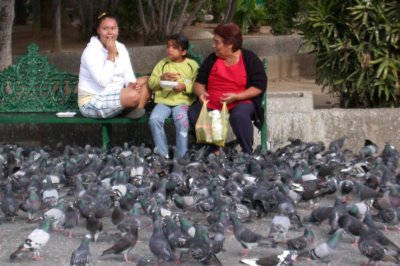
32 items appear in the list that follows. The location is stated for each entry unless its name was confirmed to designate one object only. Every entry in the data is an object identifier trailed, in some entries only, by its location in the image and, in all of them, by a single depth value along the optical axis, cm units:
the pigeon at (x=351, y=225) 789
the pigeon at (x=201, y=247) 731
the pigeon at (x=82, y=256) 719
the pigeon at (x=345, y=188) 944
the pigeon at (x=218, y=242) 739
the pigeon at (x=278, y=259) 716
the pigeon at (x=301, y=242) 758
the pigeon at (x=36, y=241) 761
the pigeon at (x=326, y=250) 738
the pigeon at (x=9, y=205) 881
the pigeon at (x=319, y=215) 849
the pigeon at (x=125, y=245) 761
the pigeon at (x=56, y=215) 832
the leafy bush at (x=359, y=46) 1194
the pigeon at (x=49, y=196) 888
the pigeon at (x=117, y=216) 836
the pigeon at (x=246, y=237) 770
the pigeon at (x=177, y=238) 748
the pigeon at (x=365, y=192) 904
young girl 1090
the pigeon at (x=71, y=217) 842
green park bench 1184
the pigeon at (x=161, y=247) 734
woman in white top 1098
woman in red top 1080
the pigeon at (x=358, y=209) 843
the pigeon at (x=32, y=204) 875
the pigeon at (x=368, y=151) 1094
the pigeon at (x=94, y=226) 819
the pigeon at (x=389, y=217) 851
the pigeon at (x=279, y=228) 799
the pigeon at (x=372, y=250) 738
